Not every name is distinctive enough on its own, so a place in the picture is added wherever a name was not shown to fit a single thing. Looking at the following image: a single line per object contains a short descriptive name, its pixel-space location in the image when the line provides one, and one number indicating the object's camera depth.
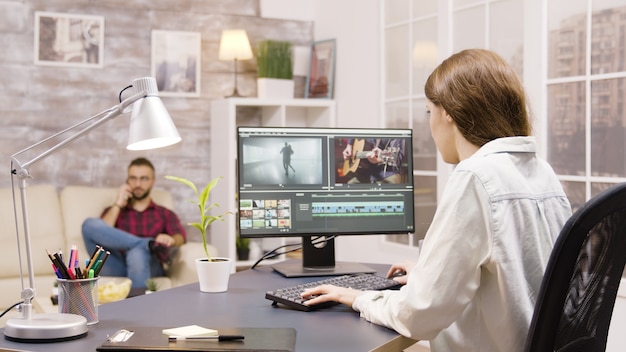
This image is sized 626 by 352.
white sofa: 4.54
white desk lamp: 1.67
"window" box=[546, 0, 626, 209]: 3.43
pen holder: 1.80
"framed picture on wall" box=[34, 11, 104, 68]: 5.11
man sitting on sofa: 4.65
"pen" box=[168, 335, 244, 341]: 1.64
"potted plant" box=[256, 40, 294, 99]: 5.46
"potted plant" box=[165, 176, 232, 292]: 2.19
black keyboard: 1.97
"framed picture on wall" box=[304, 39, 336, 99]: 5.55
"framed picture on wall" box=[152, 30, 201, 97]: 5.39
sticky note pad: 1.66
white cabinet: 5.22
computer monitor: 2.56
